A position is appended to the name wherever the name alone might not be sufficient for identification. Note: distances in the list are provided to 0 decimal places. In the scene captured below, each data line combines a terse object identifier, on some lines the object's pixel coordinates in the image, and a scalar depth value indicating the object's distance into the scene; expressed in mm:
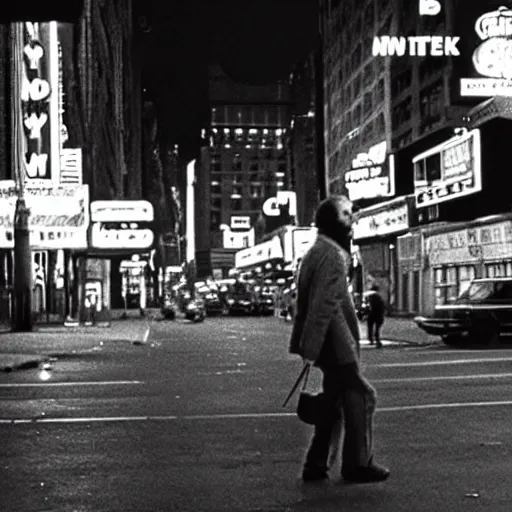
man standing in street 7027
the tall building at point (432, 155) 45531
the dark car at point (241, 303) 76688
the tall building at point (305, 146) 146138
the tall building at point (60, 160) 40781
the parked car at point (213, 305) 81438
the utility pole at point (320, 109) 131875
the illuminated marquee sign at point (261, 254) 97812
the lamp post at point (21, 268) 32656
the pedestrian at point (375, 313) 27281
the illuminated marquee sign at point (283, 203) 151375
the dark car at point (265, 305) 76000
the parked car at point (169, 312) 68312
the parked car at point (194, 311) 62406
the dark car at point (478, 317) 25953
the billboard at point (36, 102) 41750
